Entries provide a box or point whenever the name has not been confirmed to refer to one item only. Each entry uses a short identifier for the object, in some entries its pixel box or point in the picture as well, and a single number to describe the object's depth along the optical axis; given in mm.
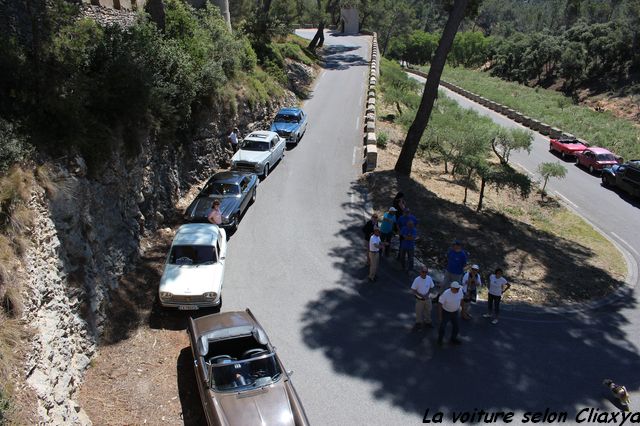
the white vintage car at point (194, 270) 11617
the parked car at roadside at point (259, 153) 20297
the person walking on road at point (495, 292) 11953
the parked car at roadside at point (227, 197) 15659
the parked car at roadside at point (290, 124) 25078
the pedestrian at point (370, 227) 14198
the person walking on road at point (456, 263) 12352
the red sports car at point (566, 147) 32997
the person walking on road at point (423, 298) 11266
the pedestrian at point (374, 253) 13300
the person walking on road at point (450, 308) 10695
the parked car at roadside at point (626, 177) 25547
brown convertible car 8031
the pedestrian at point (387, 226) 14703
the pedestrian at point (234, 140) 22031
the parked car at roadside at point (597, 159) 29953
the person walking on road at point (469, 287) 12047
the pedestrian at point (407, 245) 13875
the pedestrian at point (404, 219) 14359
